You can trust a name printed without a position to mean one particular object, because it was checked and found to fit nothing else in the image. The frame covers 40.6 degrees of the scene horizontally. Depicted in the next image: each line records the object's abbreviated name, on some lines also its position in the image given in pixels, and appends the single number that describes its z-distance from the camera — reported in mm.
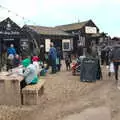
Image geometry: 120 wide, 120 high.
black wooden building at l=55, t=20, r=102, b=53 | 19000
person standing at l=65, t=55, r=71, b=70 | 9857
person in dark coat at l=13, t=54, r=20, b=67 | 8792
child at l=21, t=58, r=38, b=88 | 4778
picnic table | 4510
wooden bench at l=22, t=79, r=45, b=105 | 4514
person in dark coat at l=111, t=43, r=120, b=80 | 6981
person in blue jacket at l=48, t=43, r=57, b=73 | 8689
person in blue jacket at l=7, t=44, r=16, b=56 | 8783
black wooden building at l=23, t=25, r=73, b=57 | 15456
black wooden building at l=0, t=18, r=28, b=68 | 12442
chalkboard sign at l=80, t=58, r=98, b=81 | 6940
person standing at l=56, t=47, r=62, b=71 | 9194
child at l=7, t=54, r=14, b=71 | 8658
